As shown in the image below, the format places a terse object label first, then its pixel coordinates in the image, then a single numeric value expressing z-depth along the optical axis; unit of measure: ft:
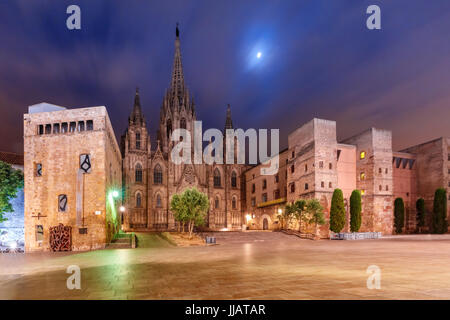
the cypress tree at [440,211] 142.51
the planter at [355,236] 109.65
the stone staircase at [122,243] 78.60
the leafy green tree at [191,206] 100.83
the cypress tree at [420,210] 151.12
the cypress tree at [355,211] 122.21
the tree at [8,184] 93.90
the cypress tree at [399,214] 146.72
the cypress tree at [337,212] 119.65
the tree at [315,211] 114.32
